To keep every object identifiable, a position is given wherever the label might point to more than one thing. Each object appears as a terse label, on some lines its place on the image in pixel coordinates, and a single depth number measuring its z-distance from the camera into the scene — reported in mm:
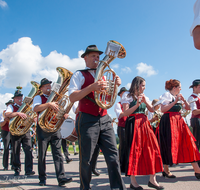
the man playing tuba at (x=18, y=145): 5617
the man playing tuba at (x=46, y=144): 4148
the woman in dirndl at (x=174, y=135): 4105
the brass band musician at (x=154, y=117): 6502
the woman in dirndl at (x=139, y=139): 3544
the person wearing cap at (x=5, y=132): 6703
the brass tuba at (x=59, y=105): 4306
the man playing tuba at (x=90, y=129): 2715
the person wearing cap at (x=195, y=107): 5156
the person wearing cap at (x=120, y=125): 5808
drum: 6402
